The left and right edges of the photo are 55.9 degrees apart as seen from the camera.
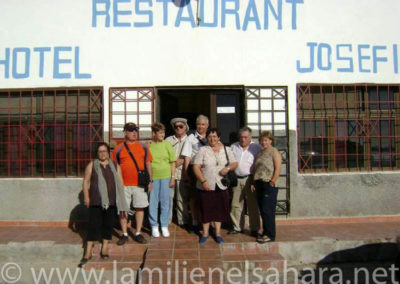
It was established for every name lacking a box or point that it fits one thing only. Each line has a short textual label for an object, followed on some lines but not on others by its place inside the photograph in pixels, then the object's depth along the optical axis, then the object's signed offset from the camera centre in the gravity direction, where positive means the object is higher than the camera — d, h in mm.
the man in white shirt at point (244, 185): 5629 -485
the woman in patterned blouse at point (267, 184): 5223 -432
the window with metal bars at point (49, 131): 6660 +404
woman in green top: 5469 -374
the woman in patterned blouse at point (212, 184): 5242 -433
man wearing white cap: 5848 -417
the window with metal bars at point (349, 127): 6742 +456
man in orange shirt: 5324 -263
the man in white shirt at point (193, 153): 5711 +1
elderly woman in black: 4902 -573
